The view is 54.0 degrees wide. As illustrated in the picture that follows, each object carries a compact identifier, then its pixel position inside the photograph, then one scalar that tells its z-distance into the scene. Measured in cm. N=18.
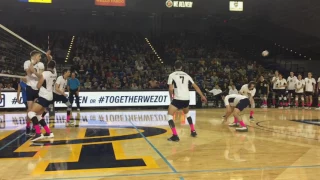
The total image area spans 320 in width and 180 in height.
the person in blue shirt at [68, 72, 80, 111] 1153
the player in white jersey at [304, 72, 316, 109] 1705
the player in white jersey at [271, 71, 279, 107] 1716
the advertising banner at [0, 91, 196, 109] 1595
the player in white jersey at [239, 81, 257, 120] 962
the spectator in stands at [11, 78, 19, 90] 1619
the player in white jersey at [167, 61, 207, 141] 710
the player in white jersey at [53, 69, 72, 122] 883
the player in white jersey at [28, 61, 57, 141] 678
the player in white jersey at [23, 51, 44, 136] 689
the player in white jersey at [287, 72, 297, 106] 1728
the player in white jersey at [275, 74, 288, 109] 1702
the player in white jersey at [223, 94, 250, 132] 844
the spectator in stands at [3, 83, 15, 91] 1542
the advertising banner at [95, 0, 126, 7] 1977
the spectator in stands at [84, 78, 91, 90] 1742
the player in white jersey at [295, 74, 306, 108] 1708
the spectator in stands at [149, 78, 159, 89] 1741
